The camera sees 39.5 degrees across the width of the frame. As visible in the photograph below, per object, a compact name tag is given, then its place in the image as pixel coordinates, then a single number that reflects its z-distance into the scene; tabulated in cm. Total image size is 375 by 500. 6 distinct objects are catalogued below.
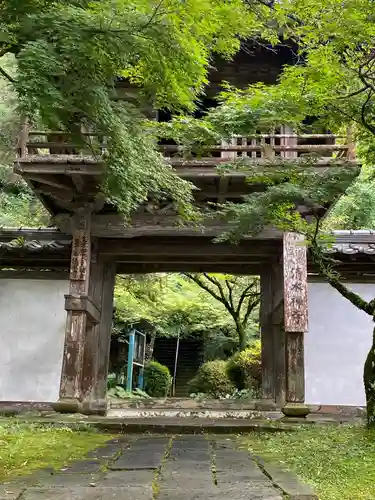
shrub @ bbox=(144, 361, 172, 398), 1809
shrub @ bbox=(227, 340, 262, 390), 1554
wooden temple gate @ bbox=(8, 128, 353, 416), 760
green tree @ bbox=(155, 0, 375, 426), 435
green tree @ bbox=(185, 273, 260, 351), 1594
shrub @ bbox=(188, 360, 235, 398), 1667
